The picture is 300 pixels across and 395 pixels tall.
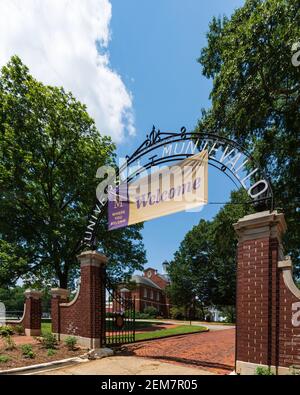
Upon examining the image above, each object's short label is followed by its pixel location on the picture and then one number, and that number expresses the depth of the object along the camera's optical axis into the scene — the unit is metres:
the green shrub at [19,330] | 15.15
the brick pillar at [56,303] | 11.84
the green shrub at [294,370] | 6.21
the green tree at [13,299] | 72.44
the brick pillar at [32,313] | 15.07
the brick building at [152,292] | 52.37
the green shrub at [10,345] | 9.63
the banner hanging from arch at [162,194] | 9.10
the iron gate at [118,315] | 11.44
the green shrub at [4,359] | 8.18
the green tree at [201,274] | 45.19
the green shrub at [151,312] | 44.59
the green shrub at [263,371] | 6.57
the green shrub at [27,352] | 8.92
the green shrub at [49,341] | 10.17
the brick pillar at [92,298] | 10.34
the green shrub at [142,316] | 41.91
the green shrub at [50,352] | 9.23
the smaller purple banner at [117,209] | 11.03
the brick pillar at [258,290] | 6.85
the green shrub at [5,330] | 13.11
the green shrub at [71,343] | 10.12
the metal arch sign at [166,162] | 7.94
